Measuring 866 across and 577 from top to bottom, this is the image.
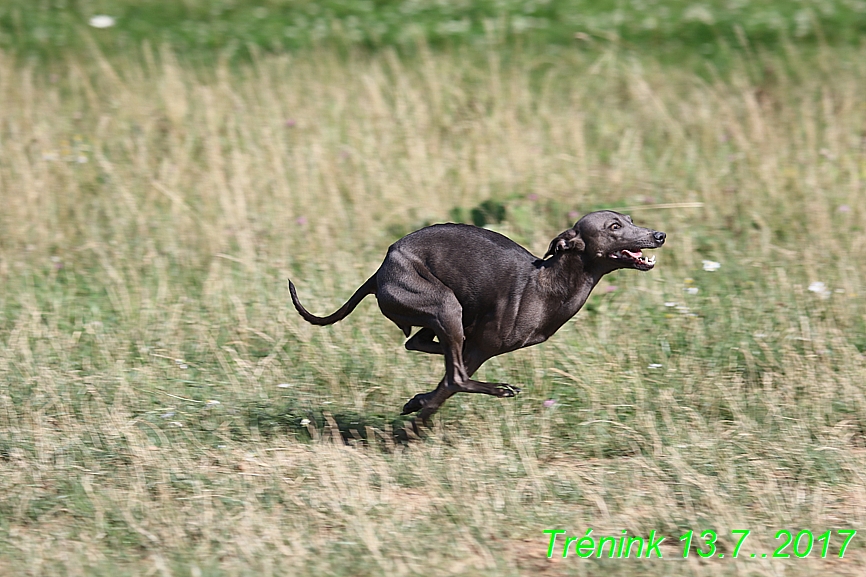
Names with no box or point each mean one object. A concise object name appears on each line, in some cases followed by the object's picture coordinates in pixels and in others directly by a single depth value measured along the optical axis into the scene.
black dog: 9.84
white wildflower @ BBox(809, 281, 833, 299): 13.30
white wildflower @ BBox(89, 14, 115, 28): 22.33
